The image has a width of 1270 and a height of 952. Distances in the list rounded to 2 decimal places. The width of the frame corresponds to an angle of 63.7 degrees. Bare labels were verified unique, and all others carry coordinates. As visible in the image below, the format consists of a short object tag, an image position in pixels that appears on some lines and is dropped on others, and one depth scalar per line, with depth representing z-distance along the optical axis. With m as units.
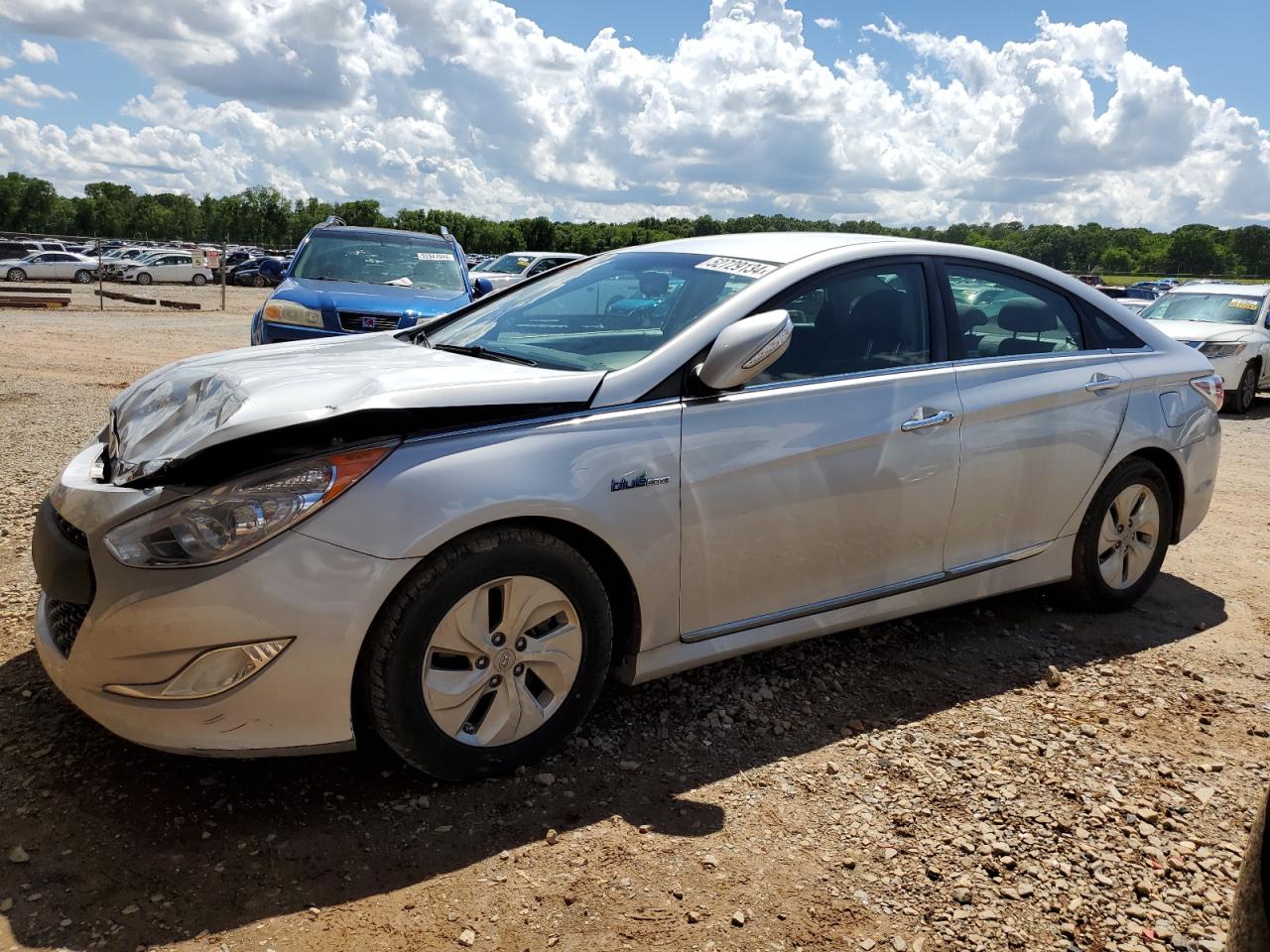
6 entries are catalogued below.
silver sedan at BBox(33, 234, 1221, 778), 2.66
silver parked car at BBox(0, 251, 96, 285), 38.34
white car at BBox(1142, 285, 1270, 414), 13.66
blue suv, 8.95
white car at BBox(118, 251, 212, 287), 41.53
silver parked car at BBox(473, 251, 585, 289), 25.82
